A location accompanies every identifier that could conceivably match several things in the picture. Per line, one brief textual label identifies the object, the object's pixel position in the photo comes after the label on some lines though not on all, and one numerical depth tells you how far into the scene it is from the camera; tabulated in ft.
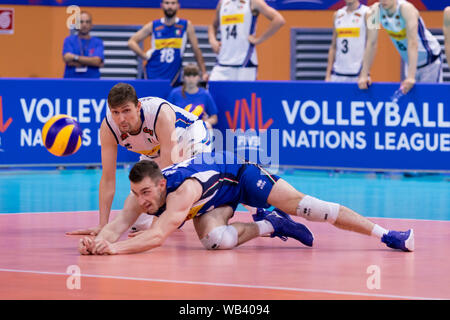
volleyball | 33.68
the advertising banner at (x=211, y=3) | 66.18
